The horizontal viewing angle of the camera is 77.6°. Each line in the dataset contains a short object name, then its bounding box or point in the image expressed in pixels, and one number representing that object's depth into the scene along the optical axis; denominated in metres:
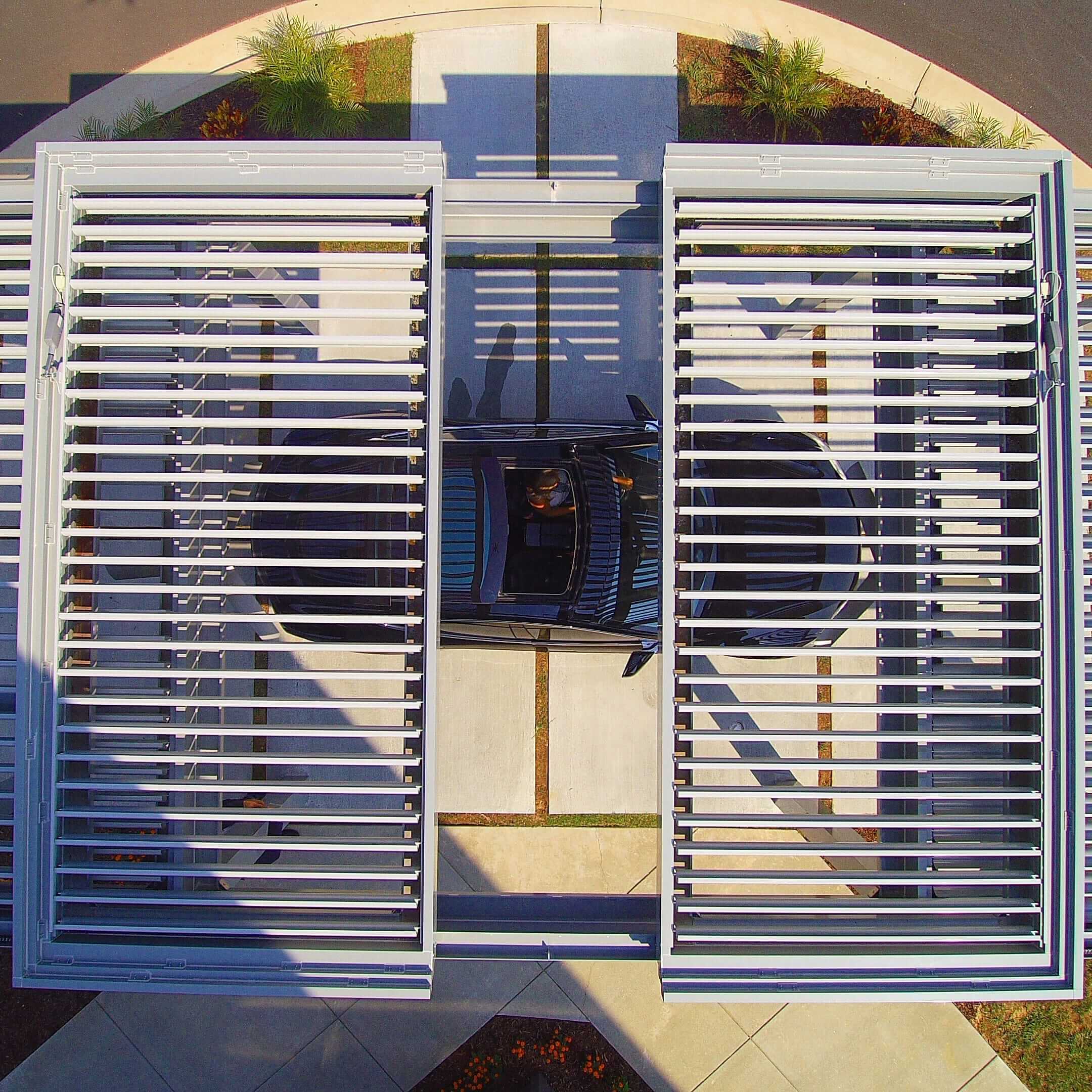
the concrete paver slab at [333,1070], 6.00
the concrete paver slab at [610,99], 6.66
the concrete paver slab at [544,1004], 6.09
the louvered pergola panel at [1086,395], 4.45
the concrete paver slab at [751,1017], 6.11
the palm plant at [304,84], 6.27
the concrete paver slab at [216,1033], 6.00
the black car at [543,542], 5.41
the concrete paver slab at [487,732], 6.30
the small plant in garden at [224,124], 6.45
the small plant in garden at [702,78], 6.68
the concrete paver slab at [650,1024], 6.06
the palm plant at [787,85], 6.36
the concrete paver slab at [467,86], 6.64
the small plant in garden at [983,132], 6.55
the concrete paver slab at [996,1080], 6.11
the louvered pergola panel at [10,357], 4.33
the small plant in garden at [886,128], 6.56
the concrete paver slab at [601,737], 6.31
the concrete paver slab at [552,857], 6.23
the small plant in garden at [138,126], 6.57
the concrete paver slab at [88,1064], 6.01
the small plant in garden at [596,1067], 6.02
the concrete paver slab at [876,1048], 6.07
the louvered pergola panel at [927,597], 3.97
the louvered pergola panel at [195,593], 3.97
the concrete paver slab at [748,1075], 6.06
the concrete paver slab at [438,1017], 6.04
